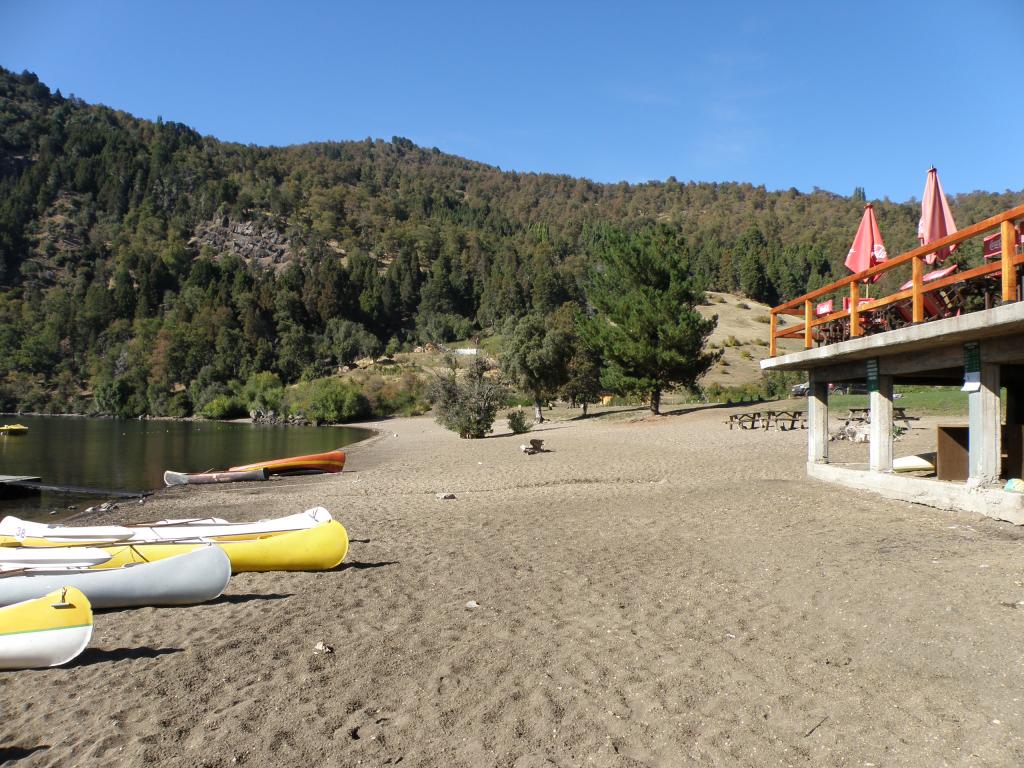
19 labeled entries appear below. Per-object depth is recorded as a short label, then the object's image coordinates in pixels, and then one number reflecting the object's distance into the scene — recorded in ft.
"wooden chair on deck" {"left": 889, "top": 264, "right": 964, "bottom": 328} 30.53
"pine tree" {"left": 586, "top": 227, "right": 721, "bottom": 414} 101.40
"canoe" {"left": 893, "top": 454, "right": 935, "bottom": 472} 39.37
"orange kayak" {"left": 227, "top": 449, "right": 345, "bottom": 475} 74.74
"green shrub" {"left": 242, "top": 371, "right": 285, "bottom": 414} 241.96
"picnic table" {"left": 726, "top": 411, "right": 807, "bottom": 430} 81.70
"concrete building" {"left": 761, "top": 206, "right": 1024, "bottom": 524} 25.53
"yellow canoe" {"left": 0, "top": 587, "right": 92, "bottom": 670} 17.13
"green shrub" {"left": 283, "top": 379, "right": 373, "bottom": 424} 216.33
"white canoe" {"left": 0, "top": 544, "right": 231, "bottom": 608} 21.93
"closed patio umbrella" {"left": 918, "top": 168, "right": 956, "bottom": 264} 33.32
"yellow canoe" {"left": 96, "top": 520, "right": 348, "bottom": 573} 26.27
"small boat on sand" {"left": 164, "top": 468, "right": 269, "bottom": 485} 68.85
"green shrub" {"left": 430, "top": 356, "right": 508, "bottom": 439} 106.63
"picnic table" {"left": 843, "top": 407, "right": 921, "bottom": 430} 73.05
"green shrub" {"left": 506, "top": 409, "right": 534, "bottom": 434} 110.52
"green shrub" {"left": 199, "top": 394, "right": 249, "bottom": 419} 260.42
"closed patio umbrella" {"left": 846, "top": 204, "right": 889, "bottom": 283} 36.29
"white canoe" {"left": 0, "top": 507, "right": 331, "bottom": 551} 29.01
